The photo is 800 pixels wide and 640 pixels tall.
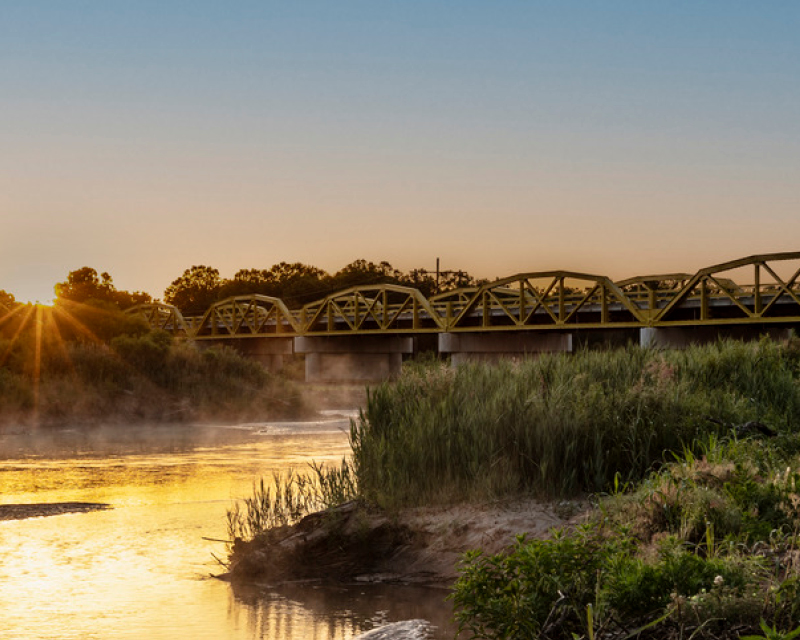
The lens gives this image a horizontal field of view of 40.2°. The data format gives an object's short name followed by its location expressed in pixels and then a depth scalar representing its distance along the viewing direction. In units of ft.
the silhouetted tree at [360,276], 415.85
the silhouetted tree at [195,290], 483.10
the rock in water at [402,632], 32.14
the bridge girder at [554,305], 184.03
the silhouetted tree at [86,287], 415.46
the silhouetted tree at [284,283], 415.85
